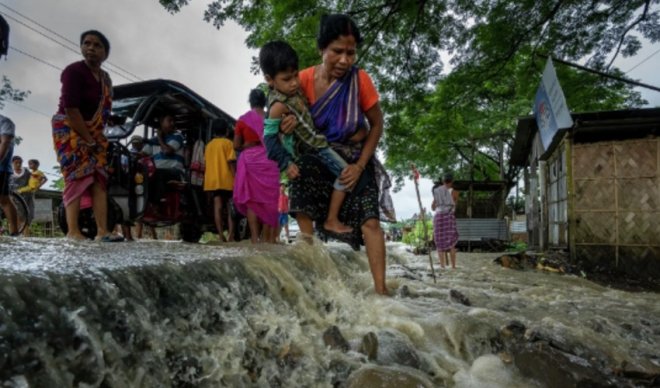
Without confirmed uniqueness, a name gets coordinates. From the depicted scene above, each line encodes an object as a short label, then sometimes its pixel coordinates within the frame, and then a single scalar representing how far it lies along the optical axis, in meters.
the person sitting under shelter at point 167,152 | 5.52
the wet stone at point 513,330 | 2.45
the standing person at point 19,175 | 9.09
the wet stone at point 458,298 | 3.34
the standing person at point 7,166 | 4.62
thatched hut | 7.30
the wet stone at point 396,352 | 2.11
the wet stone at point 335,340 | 2.14
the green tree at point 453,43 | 6.13
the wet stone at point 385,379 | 1.77
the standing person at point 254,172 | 4.70
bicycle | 5.96
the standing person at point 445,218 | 7.69
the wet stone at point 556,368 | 1.97
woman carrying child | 2.66
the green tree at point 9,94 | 18.48
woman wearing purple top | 3.51
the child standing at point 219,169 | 5.46
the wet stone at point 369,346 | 2.10
